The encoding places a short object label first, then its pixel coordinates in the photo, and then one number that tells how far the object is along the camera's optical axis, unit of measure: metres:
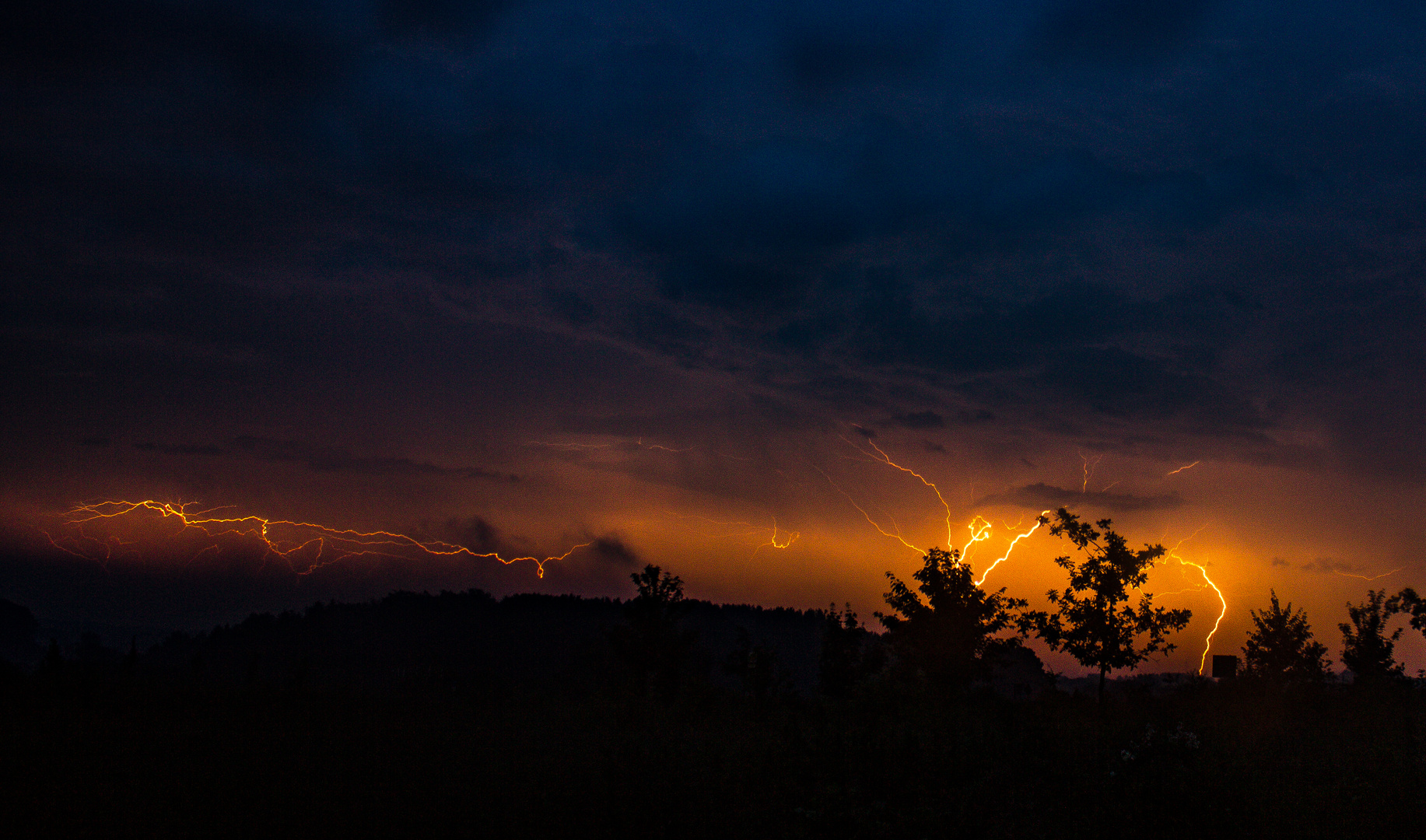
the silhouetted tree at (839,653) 32.16
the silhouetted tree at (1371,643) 29.97
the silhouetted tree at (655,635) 30.47
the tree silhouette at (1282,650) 29.30
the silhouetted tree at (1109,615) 20.50
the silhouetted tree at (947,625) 23.03
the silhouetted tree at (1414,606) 28.91
